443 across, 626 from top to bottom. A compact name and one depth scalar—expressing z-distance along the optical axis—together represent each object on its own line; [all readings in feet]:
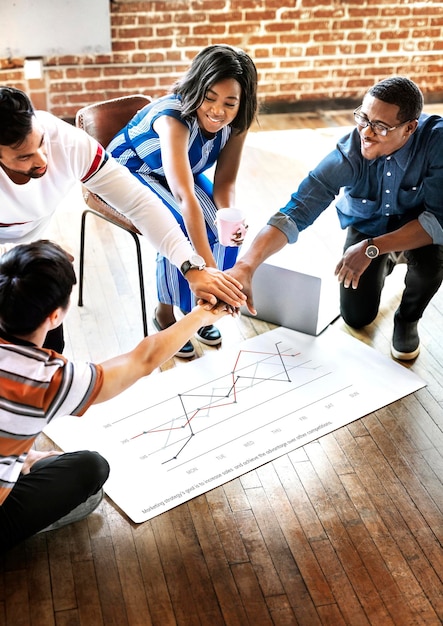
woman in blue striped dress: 8.53
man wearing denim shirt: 8.32
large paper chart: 7.51
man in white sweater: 7.46
